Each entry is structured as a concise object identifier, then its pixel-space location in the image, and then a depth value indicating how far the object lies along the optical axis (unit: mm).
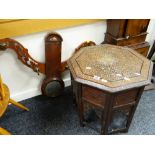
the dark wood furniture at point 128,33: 1693
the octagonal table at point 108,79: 1244
